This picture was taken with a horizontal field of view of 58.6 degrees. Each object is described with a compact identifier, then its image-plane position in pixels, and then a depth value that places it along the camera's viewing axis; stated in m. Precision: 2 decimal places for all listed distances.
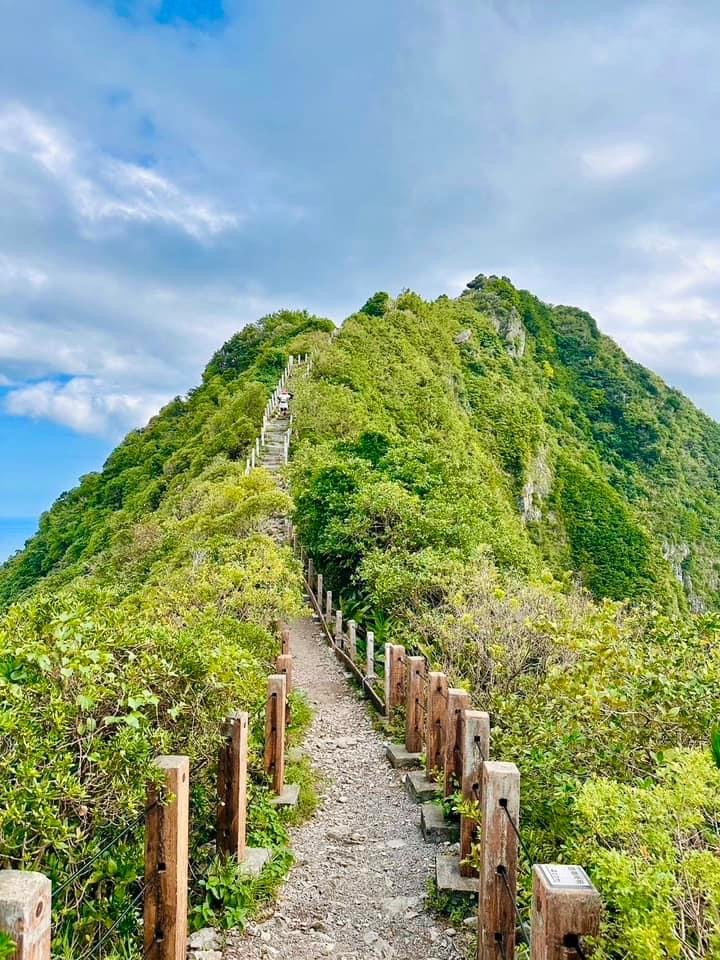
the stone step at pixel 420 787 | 6.29
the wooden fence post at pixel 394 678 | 8.77
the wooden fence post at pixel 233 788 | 4.35
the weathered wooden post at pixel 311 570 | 17.03
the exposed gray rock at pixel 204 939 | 3.91
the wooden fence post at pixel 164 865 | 3.26
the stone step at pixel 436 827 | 5.46
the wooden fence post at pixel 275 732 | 5.98
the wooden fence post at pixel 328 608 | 14.48
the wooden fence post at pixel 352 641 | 11.66
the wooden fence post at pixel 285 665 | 7.88
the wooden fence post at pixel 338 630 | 13.00
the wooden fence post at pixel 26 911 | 1.90
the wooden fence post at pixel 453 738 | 5.47
